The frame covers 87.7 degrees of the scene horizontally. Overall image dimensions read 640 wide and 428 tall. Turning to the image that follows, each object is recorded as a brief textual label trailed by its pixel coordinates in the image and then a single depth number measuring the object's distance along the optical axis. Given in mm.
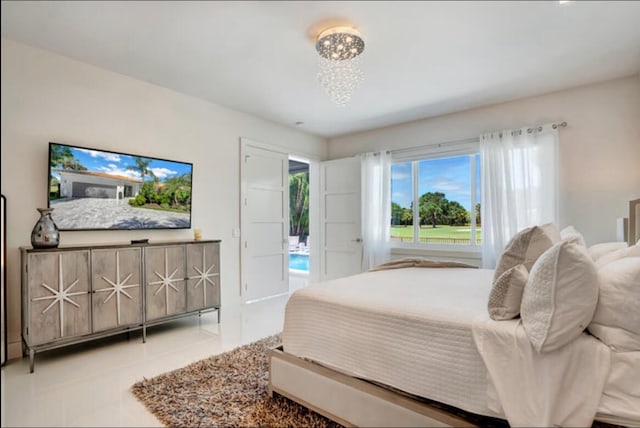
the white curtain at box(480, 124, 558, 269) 3754
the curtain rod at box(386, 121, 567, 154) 3744
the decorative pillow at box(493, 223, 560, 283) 1601
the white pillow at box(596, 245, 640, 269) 1619
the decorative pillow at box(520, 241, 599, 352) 1274
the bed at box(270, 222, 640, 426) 1259
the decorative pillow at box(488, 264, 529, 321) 1467
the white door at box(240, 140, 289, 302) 4562
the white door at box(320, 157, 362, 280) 5297
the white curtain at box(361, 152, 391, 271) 4957
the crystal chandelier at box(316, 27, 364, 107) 2537
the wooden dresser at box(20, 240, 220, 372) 2547
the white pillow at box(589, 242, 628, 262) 2161
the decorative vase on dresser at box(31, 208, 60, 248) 2631
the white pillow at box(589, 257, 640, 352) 1255
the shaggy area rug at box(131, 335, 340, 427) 1855
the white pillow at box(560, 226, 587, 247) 2094
